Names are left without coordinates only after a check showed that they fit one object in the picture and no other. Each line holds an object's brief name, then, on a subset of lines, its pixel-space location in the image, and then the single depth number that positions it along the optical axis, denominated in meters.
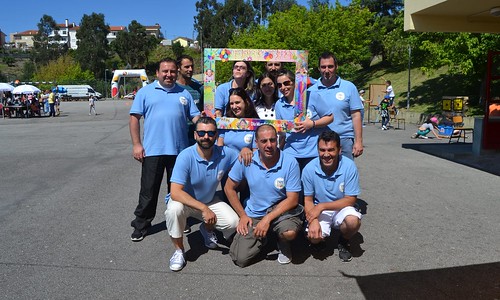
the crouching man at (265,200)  3.95
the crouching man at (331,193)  3.99
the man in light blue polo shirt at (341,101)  4.60
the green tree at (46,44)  100.50
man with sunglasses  3.96
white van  61.53
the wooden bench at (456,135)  12.85
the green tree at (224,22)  78.75
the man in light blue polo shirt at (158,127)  4.48
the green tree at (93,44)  87.00
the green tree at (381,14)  41.72
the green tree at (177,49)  81.38
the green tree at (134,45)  82.62
